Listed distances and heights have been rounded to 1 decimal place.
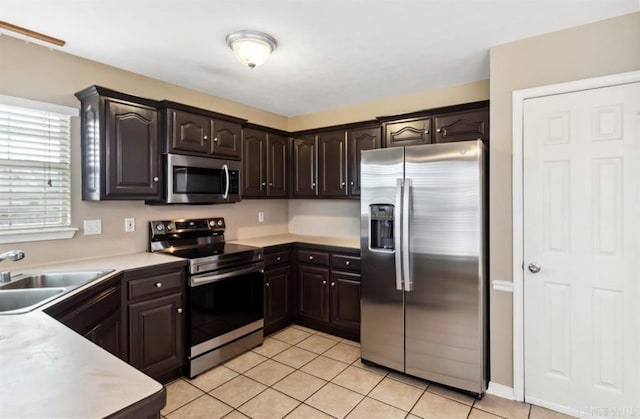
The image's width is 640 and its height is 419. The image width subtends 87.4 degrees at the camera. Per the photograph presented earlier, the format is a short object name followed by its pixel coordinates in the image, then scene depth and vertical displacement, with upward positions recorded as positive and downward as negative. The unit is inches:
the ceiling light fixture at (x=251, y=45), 85.9 +43.2
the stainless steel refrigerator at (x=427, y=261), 91.9 -15.4
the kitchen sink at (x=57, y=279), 79.4 -16.4
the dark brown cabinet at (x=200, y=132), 108.7 +27.6
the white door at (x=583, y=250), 77.8 -10.5
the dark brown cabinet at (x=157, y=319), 90.6 -31.1
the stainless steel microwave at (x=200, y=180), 109.4 +10.6
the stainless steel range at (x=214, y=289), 103.9 -26.8
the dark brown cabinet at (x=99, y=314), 64.5 -22.5
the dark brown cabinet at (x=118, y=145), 95.9 +19.5
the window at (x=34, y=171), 87.3 +11.1
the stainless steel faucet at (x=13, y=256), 65.7 -8.8
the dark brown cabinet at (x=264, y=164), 140.0 +20.4
